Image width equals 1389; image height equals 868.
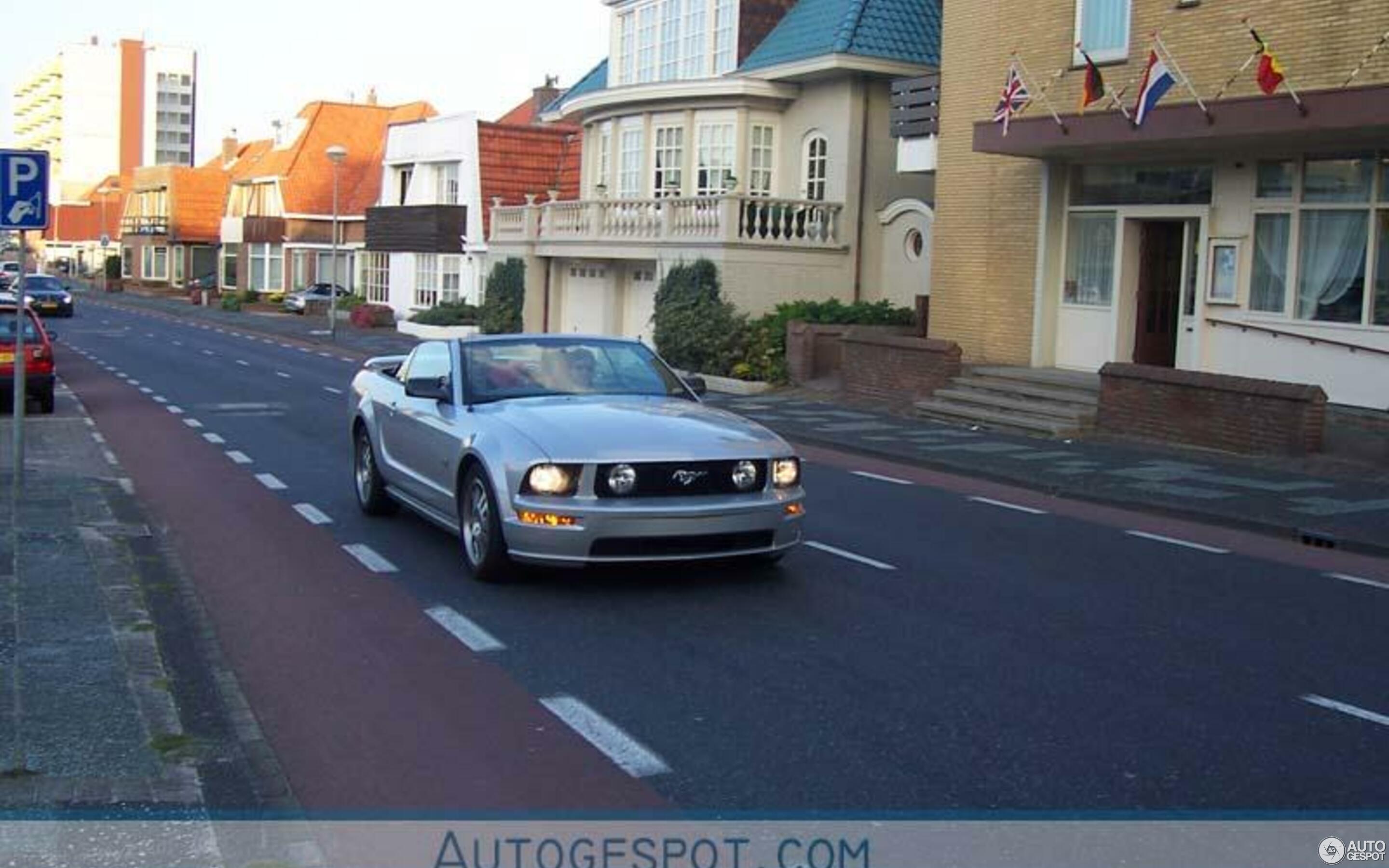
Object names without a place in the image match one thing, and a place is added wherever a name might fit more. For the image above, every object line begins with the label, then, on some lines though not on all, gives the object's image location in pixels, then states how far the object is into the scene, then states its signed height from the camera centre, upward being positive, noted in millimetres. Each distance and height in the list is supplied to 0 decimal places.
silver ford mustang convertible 8664 -945
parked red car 19984 -1104
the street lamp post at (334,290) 42875 -16
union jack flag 21219 +3057
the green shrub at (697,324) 27719 -347
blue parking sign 12438 +674
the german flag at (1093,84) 19938 +3072
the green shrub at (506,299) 37781 -55
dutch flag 18234 +2855
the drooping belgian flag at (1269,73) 17094 +2850
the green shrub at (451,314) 43719 -586
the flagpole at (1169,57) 19312 +3399
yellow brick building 17719 +1641
